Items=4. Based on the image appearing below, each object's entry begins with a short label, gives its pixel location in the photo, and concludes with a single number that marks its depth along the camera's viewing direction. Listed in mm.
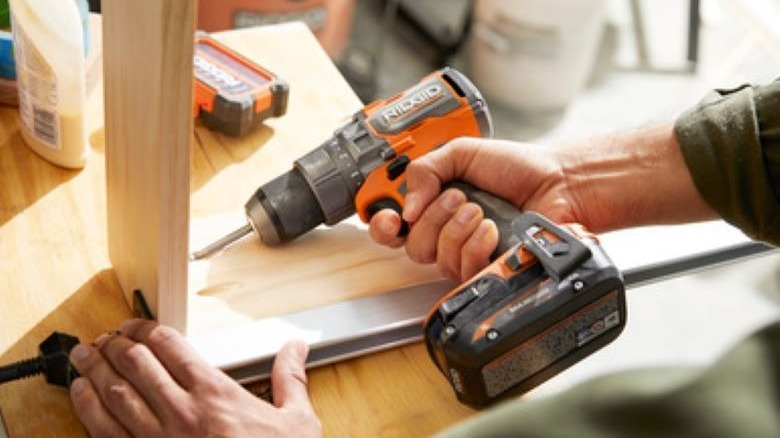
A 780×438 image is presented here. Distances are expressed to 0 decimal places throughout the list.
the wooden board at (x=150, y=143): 812
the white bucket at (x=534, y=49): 1724
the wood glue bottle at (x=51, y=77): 962
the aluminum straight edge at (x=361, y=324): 933
